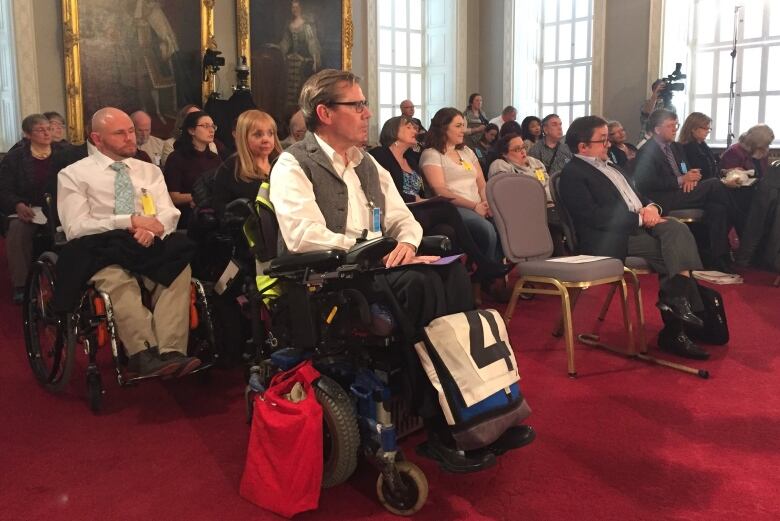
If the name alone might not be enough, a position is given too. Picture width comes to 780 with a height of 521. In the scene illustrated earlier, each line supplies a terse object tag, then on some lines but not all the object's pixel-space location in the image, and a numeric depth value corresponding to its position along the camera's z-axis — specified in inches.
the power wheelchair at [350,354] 81.6
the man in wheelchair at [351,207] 82.2
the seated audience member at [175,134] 263.1
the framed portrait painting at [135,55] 289.9
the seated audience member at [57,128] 235.0
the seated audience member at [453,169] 191.6
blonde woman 135.3
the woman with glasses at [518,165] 209.8
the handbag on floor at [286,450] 80.2
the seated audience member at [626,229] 138.9
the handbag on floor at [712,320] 146.3
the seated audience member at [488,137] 348.8
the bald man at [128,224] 114.3
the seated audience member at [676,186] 209.9
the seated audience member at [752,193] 229.0
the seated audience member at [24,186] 197.6
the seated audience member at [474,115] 387.9
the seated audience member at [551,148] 247.1
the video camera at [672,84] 361.1
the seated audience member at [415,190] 175.6
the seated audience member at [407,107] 350.9
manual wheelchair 112.3
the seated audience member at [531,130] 343.3
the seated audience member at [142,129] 254.8
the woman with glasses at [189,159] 171.9
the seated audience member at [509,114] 379.2
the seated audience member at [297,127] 211.6
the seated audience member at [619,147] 273.7
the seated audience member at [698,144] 248.8
